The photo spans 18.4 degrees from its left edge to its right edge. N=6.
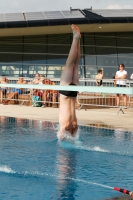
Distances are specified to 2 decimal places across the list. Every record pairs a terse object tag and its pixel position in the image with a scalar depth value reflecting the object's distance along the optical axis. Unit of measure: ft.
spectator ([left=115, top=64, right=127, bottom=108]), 57.57
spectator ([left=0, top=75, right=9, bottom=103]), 66.74
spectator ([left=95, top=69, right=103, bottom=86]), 65.06
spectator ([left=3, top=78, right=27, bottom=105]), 65.67
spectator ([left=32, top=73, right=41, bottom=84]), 64.23
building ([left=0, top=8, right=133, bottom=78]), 90.22
